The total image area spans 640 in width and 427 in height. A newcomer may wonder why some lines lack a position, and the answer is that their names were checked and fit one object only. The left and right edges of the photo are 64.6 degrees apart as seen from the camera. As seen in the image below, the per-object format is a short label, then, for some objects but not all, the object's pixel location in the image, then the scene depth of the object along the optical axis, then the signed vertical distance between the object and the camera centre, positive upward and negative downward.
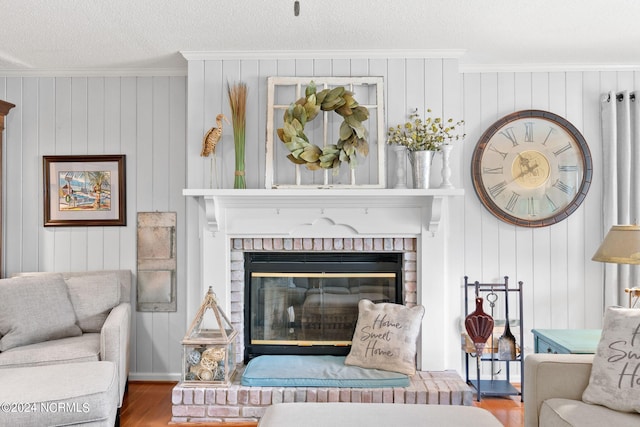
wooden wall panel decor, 3.86 -0.43
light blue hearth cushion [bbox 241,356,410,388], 3.03 -1.01
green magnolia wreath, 3.18 +0.52
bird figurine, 3.26 +0.45
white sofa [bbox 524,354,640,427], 2.21 -0.80
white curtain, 3.59 +0.24
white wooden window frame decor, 3.38 +0.57
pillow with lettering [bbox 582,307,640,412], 2.12 -0.68
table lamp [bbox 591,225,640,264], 2.85 -0.21
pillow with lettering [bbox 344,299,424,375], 3.15 -0.82
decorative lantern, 3.06 -0.89
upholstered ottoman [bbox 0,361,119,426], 2.34 -0.89
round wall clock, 3.67 +0.30
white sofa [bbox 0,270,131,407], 3.05 -0.73
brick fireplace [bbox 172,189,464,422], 3.37 -0.19
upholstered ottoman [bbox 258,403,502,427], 1.96 -0.83
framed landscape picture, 3.88 +0.14
